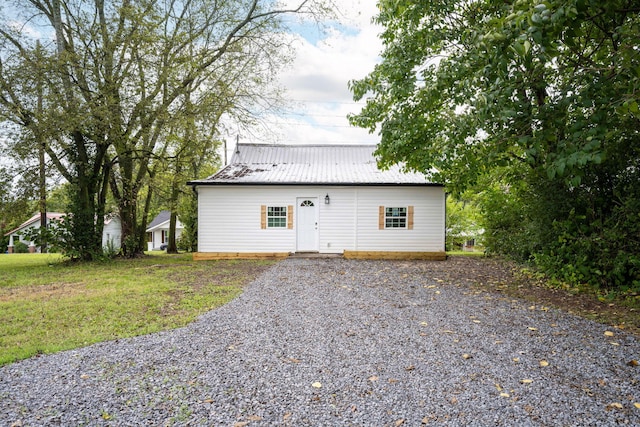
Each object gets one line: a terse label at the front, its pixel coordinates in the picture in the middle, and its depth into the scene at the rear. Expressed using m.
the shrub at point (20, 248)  31.66
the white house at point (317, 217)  13.01
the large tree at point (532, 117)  3.52
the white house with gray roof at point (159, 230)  35.78
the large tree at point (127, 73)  10.30
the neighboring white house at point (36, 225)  33.16
